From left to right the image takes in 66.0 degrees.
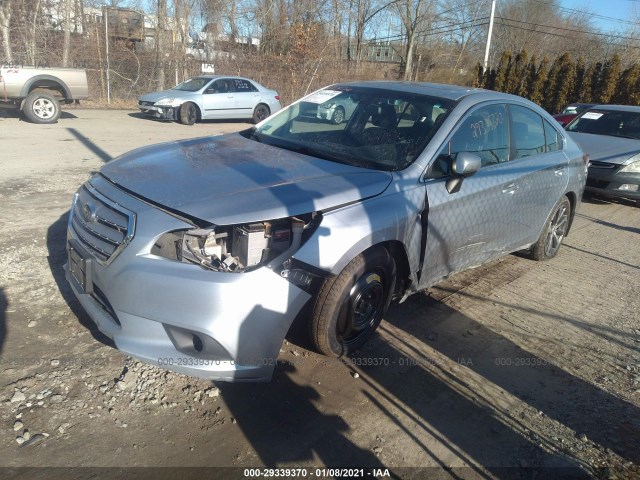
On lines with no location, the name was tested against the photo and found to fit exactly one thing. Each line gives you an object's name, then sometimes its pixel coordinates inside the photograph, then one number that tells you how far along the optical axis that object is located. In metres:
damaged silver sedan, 2.60
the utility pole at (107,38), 17.98
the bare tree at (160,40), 20.08
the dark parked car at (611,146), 8.00
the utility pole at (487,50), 26.44
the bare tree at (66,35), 18.05
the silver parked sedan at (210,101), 14.89
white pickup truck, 11.99
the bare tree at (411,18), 36.94
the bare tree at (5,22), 16.62
